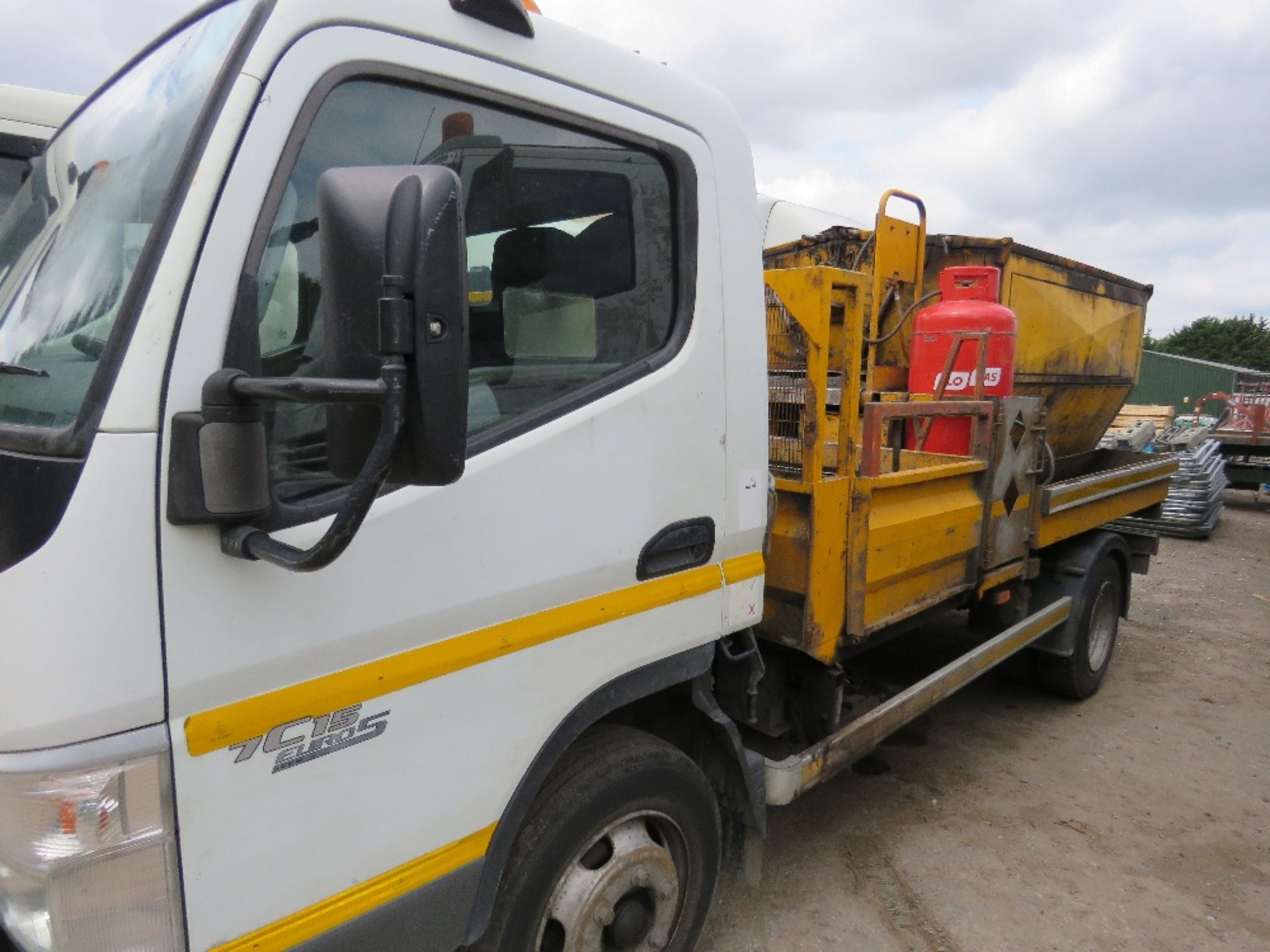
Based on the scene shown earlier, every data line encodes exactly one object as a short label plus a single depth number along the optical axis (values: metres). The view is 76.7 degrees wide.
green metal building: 22.98
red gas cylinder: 4.06
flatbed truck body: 1.14
